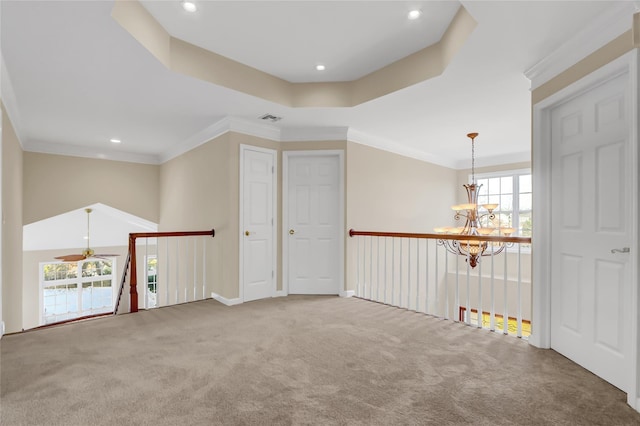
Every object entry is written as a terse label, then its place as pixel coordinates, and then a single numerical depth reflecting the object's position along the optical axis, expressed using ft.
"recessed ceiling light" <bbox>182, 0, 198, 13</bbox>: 7.79
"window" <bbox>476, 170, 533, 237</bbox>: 21.18
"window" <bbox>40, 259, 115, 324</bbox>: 28.74
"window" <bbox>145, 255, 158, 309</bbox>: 30.22
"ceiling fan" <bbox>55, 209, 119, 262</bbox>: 22.49
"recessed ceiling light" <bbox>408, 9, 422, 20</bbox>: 8.08
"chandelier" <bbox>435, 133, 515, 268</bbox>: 12.02
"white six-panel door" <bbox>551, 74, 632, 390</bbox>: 6.86
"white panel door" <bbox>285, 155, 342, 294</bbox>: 15.28
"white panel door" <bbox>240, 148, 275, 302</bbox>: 14.07
